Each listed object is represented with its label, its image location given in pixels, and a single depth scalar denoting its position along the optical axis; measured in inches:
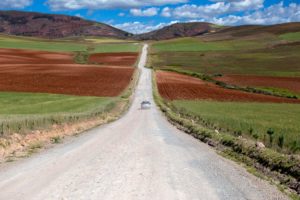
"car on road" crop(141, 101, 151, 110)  2104.5
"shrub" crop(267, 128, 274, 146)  845.4
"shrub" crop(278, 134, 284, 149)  781.9
